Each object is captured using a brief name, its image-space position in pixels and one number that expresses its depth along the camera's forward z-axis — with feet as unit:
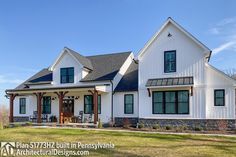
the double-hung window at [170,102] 50.69
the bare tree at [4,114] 76.46
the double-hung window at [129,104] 57.47
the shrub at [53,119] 64.00
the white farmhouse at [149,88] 49.25
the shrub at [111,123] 56.26
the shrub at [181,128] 49.21
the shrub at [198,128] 48.63
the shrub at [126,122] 55.45
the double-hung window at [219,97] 48.74
